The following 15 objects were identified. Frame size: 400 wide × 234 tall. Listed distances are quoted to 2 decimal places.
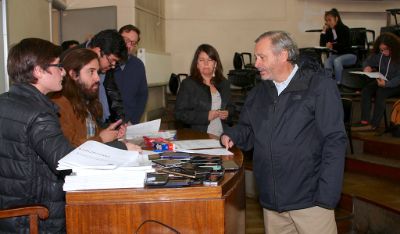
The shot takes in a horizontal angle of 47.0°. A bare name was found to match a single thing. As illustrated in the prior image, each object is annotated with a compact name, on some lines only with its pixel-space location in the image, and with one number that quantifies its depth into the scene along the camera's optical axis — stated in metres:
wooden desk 1.53
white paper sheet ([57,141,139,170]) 1.57
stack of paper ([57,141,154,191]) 1.55
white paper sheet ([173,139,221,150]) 2.30
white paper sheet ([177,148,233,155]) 2.13
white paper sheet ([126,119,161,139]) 2.68
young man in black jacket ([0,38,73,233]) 1.67
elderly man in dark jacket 1.95
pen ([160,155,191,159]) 1.94
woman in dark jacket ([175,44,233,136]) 3.49
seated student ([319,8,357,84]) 7.55
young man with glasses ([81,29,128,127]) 2.75
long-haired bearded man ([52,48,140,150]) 2.06
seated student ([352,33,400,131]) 5.95
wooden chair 1.67
